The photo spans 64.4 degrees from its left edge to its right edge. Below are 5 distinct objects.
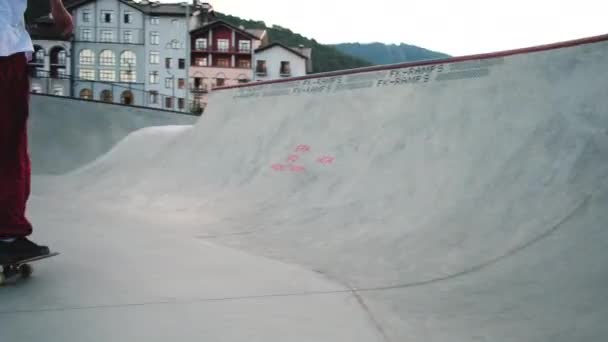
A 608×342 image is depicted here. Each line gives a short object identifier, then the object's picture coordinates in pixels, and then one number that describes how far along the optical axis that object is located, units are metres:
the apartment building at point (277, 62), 59.66
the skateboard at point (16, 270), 3.22
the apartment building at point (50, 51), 58.75
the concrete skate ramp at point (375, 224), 2.88
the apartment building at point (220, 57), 60.44
